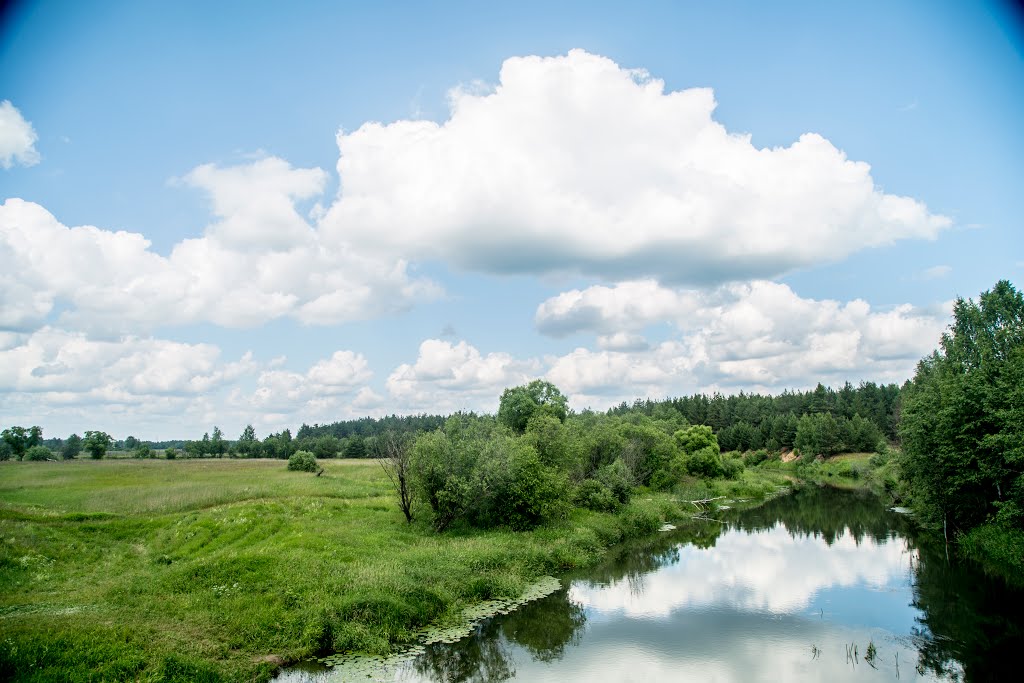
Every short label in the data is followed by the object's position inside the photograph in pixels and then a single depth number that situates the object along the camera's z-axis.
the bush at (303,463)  73.69
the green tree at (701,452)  79.25
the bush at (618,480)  48.75
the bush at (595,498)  46.55
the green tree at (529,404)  55.66
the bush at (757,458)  120.12
